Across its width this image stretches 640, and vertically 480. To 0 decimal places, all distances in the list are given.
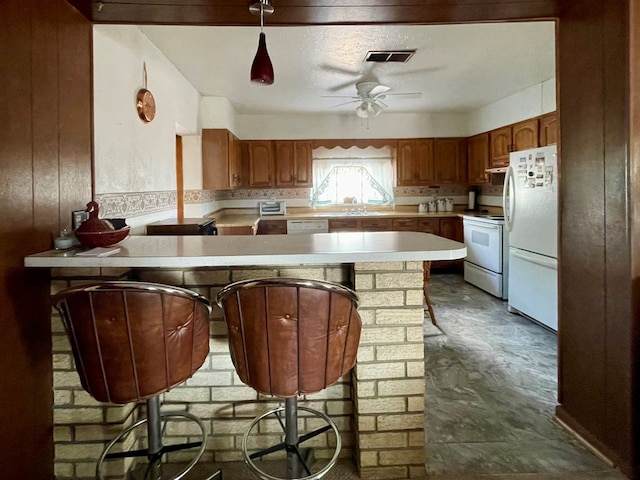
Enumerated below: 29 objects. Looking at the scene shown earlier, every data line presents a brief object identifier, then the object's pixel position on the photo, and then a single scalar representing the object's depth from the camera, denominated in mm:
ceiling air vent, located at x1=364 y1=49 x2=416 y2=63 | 3418
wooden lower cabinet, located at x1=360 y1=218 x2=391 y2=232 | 5898
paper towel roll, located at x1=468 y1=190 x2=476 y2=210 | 6375
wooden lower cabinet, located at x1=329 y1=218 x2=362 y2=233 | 5902
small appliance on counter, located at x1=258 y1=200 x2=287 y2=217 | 6047
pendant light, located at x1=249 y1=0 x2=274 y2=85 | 1799
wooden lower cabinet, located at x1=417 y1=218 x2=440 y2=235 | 5969
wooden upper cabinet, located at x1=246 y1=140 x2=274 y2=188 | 6066
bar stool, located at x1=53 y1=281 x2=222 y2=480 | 1309
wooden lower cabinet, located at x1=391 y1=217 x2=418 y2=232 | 5918
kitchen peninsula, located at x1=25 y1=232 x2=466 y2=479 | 1753
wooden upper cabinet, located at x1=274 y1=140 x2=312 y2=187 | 6129
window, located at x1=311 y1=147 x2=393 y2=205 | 6559
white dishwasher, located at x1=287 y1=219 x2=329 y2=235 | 5828
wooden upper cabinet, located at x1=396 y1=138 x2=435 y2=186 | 6270
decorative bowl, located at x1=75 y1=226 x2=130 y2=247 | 1665
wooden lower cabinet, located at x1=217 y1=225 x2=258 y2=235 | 4301
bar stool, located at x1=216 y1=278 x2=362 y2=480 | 1327
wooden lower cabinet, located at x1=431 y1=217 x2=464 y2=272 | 5957
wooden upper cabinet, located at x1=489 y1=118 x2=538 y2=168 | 4551
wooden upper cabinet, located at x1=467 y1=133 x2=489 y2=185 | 5678
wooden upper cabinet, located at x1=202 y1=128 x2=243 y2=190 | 4676
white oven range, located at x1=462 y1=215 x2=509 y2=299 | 4641
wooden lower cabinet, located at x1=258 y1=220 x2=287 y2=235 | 5832
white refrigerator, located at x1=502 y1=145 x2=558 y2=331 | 3564
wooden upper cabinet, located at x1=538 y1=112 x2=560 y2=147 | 4203
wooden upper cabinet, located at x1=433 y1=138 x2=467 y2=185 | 6270
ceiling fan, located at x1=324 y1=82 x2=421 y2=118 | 4312
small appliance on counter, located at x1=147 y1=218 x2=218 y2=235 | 2836
